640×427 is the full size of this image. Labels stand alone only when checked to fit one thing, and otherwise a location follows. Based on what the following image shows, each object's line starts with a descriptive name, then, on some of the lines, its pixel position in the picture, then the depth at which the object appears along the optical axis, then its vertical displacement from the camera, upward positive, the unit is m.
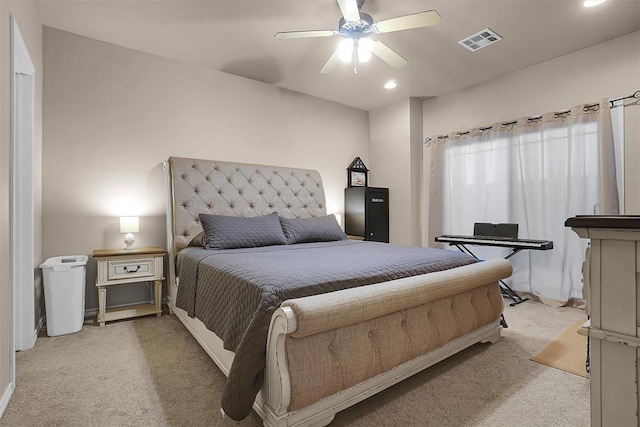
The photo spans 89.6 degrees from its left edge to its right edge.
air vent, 2.84 +1.58
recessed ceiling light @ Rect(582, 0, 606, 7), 2.39 +1.56
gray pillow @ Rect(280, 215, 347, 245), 3.23 -0.16
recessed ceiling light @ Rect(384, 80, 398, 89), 3.94 +1.60
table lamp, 2.89 -0.10
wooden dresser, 0.65 -0.22
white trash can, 2.43 -0.60
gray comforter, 1.29 -0.34
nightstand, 2.68 -0.49
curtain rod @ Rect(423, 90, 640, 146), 2.86 +1.01
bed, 1.28 -0.51
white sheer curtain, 3.04 +0.31
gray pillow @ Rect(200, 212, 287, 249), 2.74 -0.15
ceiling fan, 2.09 +1.31
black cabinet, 4.41 +0.01
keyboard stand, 3.33 -0.87
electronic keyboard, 2.96 -0.29
